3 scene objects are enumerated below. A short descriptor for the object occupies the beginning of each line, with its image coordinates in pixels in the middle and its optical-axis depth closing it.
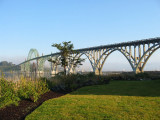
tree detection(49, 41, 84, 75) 18.97
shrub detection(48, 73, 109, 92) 10.77
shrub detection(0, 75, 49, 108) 6.74
